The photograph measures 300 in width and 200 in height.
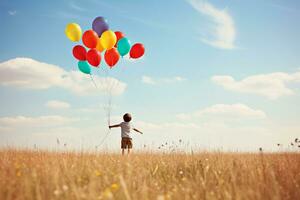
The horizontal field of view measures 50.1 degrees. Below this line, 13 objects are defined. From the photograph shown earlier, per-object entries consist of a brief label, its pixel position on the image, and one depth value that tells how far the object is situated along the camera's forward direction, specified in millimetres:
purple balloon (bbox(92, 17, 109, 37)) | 8547
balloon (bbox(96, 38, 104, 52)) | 8133
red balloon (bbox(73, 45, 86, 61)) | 8430
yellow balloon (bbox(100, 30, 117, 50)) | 7891
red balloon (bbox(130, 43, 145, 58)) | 8766
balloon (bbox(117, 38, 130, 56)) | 8445
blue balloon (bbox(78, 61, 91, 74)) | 8602
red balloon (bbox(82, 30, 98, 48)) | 7930
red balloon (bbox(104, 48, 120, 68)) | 8441
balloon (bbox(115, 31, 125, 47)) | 8745
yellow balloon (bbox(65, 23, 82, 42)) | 8078
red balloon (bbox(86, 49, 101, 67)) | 8164
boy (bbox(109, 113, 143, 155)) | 10344
